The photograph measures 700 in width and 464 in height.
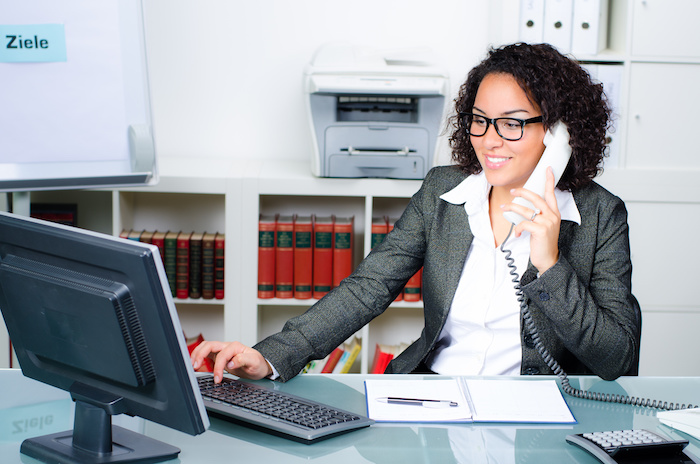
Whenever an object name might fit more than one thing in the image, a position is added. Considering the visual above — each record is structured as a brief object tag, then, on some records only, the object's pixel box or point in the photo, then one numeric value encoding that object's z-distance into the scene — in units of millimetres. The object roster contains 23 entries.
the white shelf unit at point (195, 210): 2500
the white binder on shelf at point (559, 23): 2564
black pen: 1220
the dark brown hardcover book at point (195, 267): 2602
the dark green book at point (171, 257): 2596
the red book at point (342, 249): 2607
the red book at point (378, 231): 2602
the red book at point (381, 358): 2715
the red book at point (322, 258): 2605
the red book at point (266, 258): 2557
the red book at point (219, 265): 2596
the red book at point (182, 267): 2592
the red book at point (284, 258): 2576
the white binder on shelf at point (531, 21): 2562
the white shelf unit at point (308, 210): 2514
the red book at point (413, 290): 2645
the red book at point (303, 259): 2592
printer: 2379
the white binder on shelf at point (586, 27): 2570
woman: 1433
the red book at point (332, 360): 2746
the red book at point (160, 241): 2592
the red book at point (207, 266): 2600
